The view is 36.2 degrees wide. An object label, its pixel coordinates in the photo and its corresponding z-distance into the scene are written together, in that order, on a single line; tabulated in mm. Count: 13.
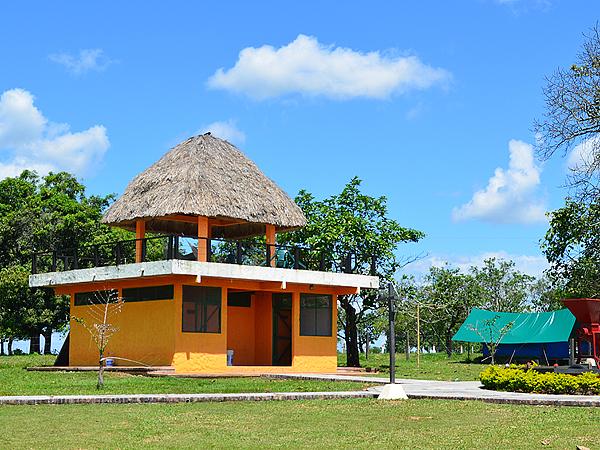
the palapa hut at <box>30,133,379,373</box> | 27297
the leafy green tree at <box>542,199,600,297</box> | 38250
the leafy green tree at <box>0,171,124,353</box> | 42156
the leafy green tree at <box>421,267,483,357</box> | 52969
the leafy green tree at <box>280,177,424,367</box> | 32906
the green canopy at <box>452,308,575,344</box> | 38625
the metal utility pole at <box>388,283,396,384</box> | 18091
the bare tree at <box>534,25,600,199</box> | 24719
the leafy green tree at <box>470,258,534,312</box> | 57812
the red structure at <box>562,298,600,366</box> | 22141
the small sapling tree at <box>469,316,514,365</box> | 39638
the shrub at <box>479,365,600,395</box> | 18547
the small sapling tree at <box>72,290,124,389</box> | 28891
